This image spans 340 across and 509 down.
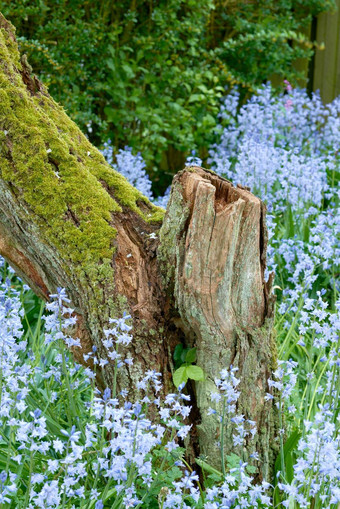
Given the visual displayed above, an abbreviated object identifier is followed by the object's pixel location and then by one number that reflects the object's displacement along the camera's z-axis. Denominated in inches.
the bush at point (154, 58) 426.7
